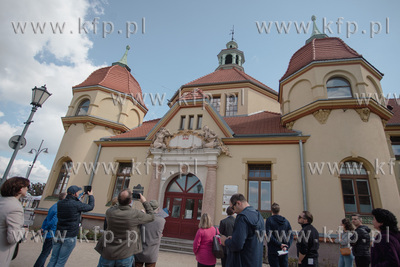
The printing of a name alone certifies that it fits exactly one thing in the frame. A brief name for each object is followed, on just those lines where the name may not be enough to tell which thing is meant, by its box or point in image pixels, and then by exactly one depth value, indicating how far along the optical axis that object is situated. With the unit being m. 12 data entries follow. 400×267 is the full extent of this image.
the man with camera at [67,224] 4.23
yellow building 9.42
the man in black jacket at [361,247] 4.82
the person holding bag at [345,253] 5.43
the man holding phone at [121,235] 3.24
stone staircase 9.57
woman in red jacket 4.18
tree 43.81
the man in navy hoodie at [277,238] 4.98
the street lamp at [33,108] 6.12
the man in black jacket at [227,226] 4.51
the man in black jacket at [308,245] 4.73
